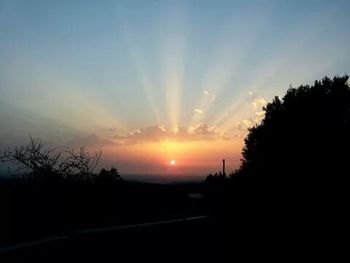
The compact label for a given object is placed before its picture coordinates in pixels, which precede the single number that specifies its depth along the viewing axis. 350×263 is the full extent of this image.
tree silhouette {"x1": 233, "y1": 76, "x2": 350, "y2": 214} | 24.90
